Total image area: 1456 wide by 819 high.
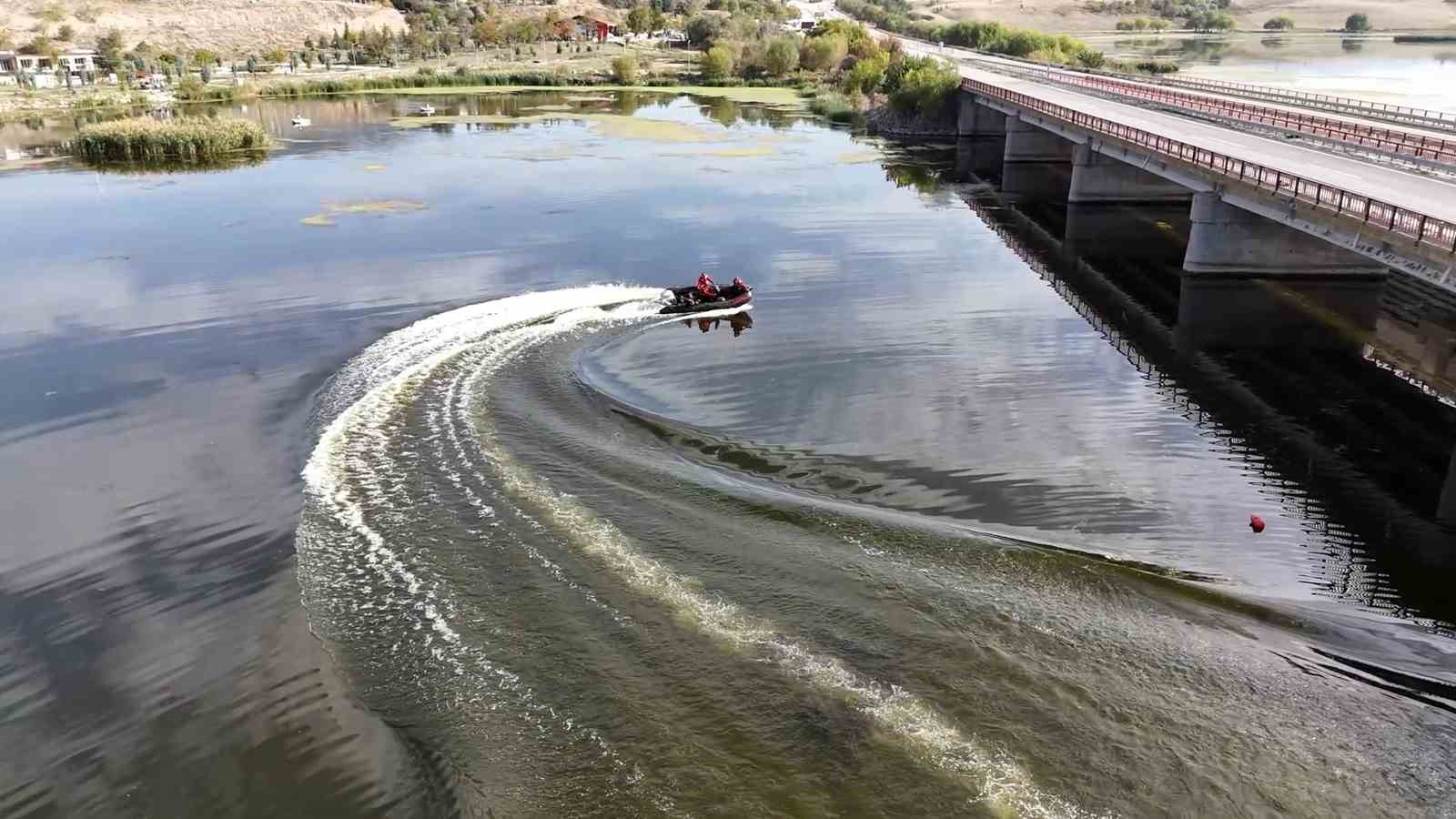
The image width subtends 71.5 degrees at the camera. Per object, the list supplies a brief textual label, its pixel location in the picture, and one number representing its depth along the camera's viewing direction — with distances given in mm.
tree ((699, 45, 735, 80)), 144125
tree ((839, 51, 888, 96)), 115438
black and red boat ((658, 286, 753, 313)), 39375
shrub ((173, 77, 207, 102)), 119188
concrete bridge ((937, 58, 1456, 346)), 34344
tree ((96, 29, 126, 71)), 143375
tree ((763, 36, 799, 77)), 142750
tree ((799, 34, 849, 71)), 140625
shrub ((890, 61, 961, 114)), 97438
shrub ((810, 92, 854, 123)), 106438
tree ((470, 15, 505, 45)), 199125
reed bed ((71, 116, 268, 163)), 80000
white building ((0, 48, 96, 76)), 141500
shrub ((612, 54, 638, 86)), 142000
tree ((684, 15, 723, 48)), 183375
